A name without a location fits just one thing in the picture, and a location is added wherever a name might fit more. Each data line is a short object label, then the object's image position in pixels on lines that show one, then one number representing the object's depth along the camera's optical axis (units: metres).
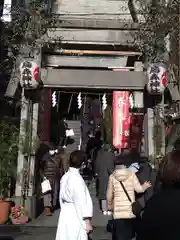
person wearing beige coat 6.57
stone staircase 19.42
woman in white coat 5.34
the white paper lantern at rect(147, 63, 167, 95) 11.63
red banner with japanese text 15.77
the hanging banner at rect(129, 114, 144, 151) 15.56
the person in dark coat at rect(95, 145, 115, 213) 11.67
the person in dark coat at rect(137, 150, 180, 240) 2.82
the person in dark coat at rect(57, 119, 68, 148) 18.67
